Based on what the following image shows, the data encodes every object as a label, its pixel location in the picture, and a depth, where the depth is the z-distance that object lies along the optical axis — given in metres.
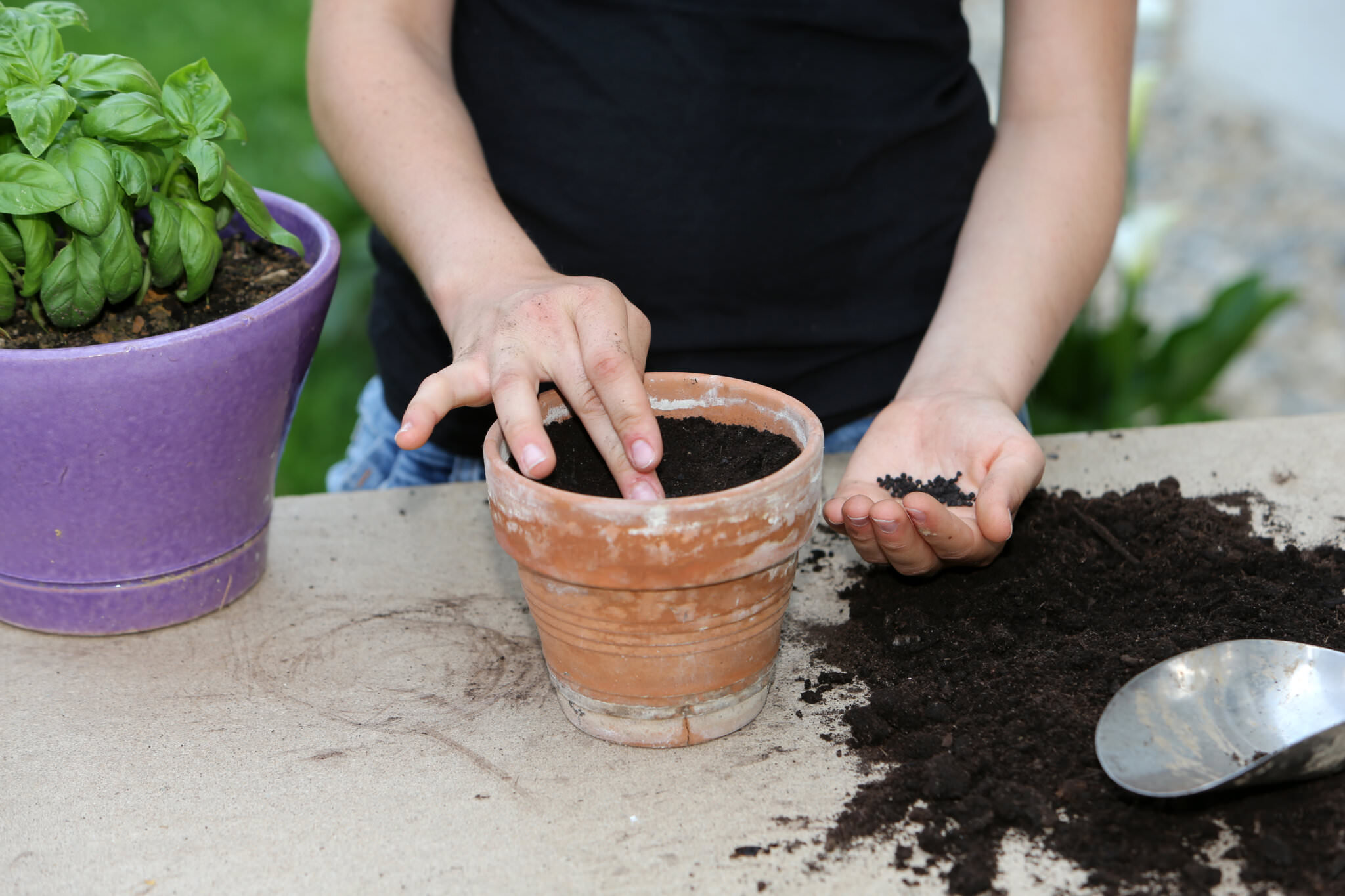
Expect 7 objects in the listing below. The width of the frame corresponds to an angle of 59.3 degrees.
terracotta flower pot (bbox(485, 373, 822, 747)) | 0.90
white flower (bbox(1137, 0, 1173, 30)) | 2.54
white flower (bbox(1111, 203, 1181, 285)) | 2.41
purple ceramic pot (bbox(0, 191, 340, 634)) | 1.05
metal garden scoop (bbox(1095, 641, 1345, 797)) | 0.88
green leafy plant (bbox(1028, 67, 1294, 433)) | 2.58
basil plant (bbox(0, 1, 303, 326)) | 1.06
